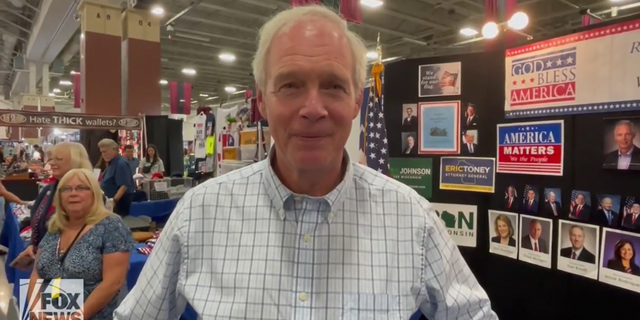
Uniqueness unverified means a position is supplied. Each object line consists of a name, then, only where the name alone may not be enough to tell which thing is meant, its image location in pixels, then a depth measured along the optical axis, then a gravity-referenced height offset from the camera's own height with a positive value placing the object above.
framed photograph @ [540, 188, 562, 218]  2.30 -0.29
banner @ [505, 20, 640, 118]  1.97 +0.40
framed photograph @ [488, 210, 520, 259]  2.54 -0.51
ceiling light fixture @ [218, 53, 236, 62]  12.51 +2.74
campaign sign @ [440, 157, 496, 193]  2.65 -0.16
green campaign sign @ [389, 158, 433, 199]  2.94 -0.16
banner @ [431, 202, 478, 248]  2.76 -0.48
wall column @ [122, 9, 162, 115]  7.06 +1.45
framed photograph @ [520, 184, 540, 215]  2.41 -0.28
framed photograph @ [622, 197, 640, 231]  1.95 -0.29
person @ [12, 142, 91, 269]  2.95 -0.30
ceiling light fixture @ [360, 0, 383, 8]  7.30 +2.53
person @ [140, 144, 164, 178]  6.86 -0.25
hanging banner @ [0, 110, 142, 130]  4.17 +0.28
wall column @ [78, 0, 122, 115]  6.58 +1.41
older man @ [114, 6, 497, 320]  0.89 -0.19
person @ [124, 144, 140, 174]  6.70 -0.15
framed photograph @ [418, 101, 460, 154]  2.79 +0.15
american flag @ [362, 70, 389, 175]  2.98 +0.08
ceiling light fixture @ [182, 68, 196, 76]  15.34 +2.84
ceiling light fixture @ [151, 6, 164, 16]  7.24 +2.46
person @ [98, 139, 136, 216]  4.79 -0.36
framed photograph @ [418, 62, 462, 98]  2.78 +0.47
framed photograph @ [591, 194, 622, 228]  2.03 -0.29
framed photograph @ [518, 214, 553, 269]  2.36 -0.51
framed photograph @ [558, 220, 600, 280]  2.14 -0.50
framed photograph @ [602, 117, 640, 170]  1.95 +0.03
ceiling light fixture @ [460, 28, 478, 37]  9.48 +2.69
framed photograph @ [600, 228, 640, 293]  1.96 -0.52
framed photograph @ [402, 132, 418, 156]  2.99 +0.04
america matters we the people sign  2.29 +0.01
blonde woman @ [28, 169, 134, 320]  2.23 -0.54
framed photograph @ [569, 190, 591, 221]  2.16 -0.28
